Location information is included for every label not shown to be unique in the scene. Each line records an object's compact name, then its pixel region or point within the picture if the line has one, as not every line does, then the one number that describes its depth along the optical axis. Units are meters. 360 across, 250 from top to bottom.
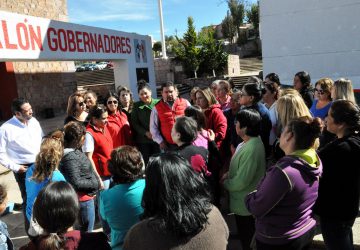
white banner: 7.09
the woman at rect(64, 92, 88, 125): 3.64
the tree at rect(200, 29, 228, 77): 24.58
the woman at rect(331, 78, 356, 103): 3.24
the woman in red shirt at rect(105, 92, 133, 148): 3.76
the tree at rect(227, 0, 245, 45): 44.44
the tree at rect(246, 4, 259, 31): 41.47
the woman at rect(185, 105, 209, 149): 2.76
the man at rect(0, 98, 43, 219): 3.43
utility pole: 22.88
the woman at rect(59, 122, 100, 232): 2.63
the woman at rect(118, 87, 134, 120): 4.38
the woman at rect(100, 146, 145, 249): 1.89
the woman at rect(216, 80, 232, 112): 4.40
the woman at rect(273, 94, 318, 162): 2.71
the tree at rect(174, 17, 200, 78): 24.38
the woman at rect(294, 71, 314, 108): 4.22
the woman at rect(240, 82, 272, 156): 3.09
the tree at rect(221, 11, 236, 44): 42.20
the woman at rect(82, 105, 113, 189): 3.33
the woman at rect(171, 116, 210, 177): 2.38
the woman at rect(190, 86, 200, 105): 4.46
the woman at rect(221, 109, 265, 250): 2.30
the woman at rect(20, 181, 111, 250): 1.48
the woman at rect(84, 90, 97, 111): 4.08
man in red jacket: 3.99
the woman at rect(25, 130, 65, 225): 2.33
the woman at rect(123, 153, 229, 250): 1.29
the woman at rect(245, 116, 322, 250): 1.72
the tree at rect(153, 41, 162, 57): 37.28
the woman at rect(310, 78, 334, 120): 3.50
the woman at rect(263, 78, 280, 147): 3.77
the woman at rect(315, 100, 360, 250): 2.06
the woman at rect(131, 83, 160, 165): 4.16
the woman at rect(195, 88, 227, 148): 3.64
